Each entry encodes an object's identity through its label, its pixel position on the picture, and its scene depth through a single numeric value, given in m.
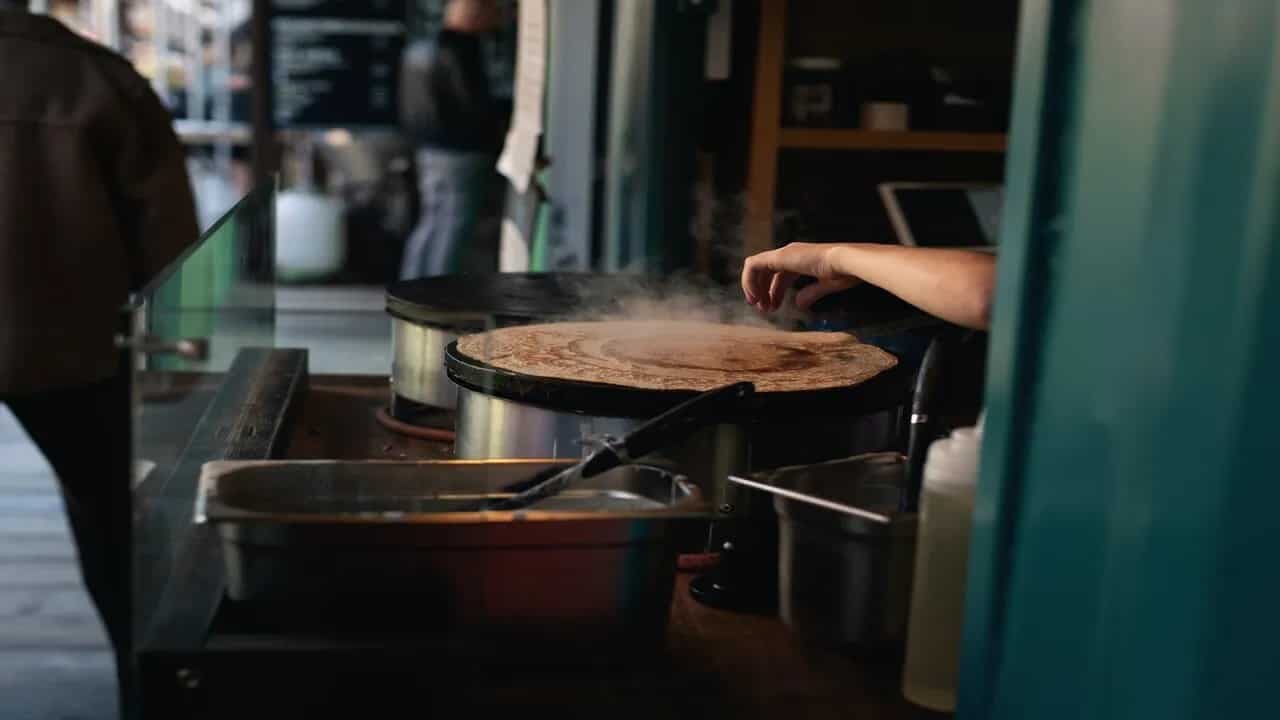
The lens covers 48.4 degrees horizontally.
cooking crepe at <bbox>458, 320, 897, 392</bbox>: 1.68
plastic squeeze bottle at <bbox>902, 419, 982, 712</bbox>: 1.20
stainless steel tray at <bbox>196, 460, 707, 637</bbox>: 1.18
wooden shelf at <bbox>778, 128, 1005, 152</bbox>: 3.72
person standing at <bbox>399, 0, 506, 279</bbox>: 6.14
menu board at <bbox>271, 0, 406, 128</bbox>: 7.46
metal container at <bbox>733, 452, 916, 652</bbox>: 1.22
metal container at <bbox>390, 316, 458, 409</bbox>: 2.22
